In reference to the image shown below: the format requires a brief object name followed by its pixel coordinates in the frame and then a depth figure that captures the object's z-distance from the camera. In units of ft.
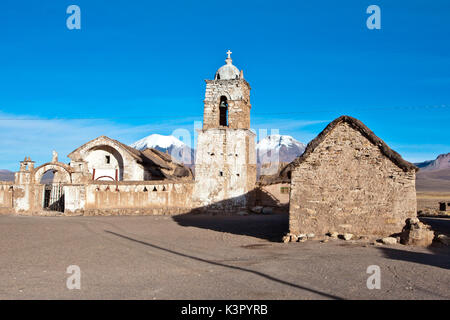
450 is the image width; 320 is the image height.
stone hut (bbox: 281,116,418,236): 39.93
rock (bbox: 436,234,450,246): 37.42
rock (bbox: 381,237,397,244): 37.68
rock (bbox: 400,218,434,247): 36.73
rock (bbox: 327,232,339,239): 40.76
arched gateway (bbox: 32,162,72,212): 82.74
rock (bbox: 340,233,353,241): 39.83
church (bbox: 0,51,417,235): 81.61
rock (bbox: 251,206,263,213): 83.61
